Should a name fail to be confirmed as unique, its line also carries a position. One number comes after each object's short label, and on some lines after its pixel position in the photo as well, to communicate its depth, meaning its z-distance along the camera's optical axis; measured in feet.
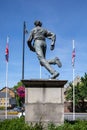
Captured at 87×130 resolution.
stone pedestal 24.45
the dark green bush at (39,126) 20.57
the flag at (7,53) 60.03
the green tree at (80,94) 127.13
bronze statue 25.08
